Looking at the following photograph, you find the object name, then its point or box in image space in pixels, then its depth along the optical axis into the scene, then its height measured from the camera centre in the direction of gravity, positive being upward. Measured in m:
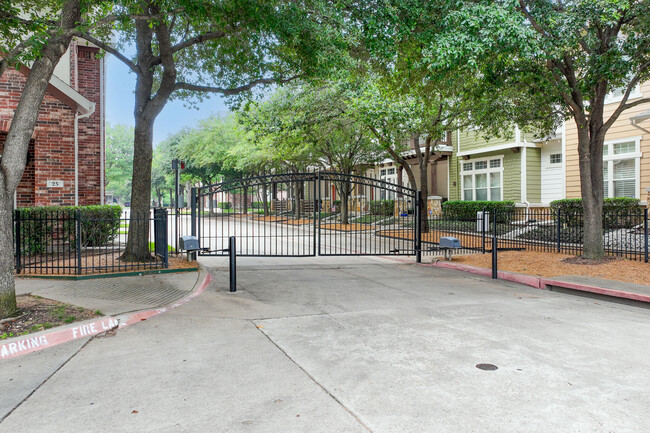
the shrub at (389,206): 28.99 +0.29
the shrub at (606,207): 14.87 +0.02
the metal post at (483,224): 12.31 -0.42
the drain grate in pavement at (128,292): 7.42 -1.39
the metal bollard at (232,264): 8.66 -1.01
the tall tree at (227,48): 8.83 +3.85
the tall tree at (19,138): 5.85 +1.04
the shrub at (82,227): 11.23 -0.36
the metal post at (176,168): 13.71 +1.46
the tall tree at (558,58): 8.51 +3.33
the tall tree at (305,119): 18.44 +4.05
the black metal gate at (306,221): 11.65 -0.60
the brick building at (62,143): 13.09 +2.24
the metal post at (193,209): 11.03 +0.09
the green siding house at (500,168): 22.69 +2.28
